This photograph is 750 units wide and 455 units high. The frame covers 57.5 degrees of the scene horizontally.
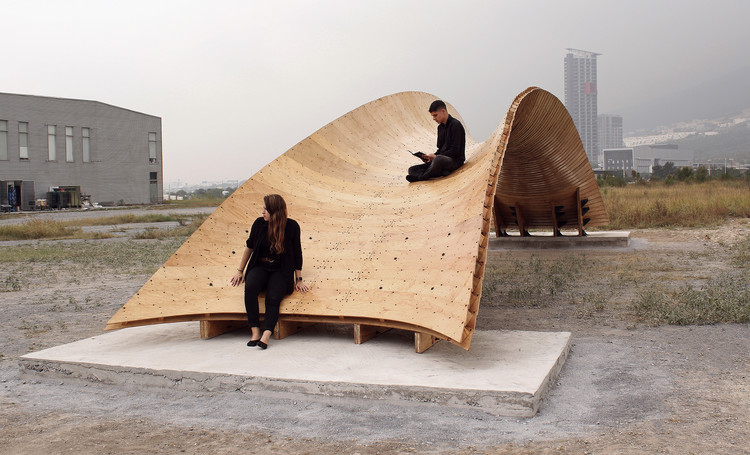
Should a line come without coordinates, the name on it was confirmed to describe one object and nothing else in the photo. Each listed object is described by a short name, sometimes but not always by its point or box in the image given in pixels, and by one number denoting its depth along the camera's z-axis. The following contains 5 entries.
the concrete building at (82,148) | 36.59
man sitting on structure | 7.06
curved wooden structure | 4.98
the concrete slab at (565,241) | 13.39
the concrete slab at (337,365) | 4.03
